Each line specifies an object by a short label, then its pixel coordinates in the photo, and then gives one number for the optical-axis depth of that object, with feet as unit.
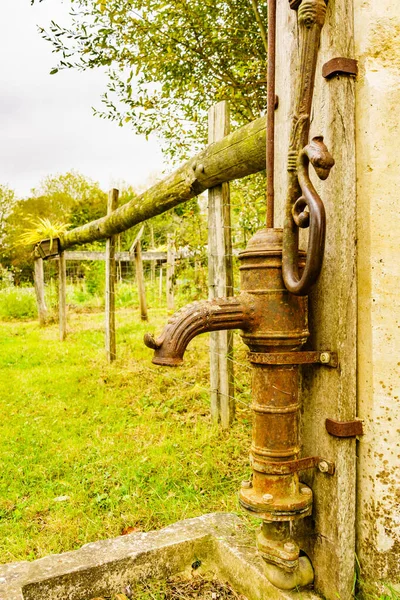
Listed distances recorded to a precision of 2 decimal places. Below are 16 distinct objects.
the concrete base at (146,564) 4.58
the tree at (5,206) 68.95
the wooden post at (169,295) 29.71
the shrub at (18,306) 38.52
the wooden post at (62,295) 26.48
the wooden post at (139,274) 28.22
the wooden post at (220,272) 10.95
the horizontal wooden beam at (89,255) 36.26
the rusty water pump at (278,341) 3.92
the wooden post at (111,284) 19.81
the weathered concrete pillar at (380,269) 3.92
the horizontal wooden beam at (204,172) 8.46
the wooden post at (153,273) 41.94
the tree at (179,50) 13.78
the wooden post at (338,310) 3.94
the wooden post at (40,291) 32.96
